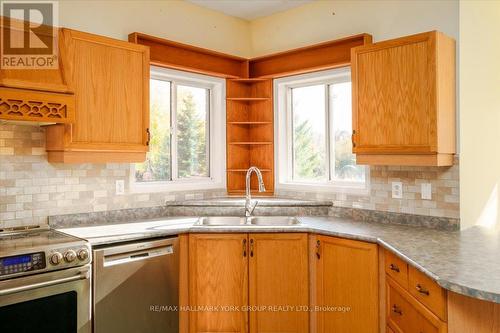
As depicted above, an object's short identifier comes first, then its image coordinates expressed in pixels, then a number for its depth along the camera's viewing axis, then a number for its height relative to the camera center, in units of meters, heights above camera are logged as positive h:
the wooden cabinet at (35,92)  2.17 +0.43
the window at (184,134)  3.38 +0.32
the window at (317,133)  3.36 +0.31
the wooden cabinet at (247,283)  2.78 -0.78
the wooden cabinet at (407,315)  1.73 -0.69
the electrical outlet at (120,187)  3.04 -0.13
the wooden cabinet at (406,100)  2.41 +0.42
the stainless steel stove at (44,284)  1.97 -0.57
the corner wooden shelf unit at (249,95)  3.49 +0.69
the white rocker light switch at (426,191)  2.71 -0.15
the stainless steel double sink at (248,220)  3.19 -0.40
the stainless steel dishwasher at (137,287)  2.35 -0.72
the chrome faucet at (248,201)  3.20 -0.25
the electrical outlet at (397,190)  2.87 -0.15
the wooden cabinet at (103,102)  2.52 +0.44
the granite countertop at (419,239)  1.57 -0.40
